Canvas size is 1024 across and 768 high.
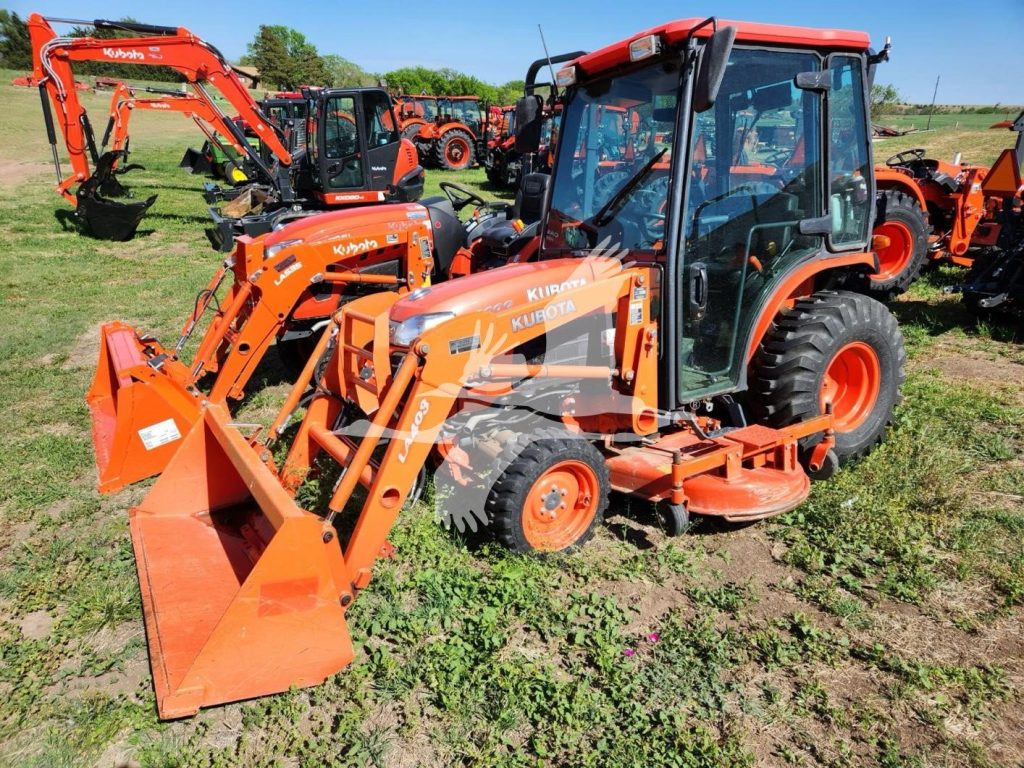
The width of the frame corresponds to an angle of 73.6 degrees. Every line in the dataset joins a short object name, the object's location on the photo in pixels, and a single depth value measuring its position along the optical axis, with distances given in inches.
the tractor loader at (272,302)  175.6
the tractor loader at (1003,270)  267.4
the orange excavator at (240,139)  445.7
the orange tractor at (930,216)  315.0
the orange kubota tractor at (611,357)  123.6
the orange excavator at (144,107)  542.6
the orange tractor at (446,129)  922.7
